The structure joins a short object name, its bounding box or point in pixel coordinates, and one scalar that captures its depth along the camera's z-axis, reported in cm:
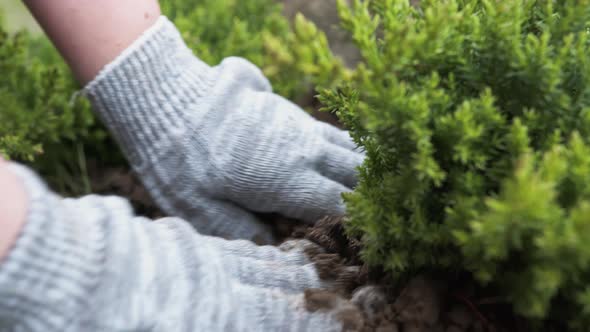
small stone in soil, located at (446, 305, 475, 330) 72
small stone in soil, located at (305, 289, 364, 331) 73
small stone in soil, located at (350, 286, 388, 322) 73
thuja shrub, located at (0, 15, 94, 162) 87
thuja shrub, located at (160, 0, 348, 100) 68
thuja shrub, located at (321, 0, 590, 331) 63
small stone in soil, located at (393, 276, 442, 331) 72
